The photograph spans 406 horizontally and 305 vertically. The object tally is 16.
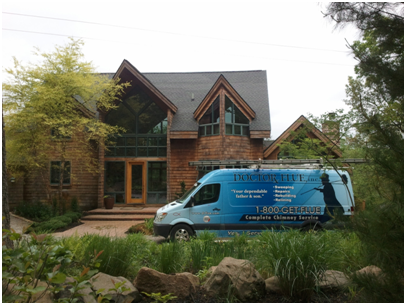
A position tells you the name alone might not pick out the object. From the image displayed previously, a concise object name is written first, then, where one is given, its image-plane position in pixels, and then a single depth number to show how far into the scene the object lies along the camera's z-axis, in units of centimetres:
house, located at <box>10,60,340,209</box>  1672
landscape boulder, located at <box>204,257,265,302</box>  381
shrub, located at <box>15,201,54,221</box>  1380
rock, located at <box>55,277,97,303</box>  342
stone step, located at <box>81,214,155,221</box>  1436
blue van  917
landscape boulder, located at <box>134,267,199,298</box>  394
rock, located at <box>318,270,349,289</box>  394
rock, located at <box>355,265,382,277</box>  295
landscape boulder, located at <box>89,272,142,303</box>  361
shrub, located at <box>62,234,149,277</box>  428
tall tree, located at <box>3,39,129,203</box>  1314
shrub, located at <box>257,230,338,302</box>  385
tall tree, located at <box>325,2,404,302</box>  271
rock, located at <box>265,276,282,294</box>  399
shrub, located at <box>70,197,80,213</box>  1576
